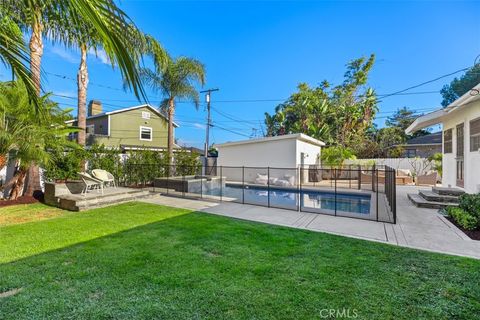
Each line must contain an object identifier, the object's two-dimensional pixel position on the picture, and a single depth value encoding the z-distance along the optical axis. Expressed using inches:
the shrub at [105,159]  427.8
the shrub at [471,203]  213.2
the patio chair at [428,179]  558.2
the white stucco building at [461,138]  278.1
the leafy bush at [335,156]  720.3
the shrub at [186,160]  582.9
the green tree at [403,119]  1235.2
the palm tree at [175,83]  553.6
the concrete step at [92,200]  288.8
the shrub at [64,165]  362.0
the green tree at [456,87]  1026.6
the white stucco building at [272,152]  608.7
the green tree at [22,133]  267.6
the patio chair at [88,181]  329.8
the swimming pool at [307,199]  327.0
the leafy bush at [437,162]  615.2
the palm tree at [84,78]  393.7
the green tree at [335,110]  920.3
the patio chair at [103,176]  362.6
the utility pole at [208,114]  834.0
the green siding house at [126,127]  779.4
